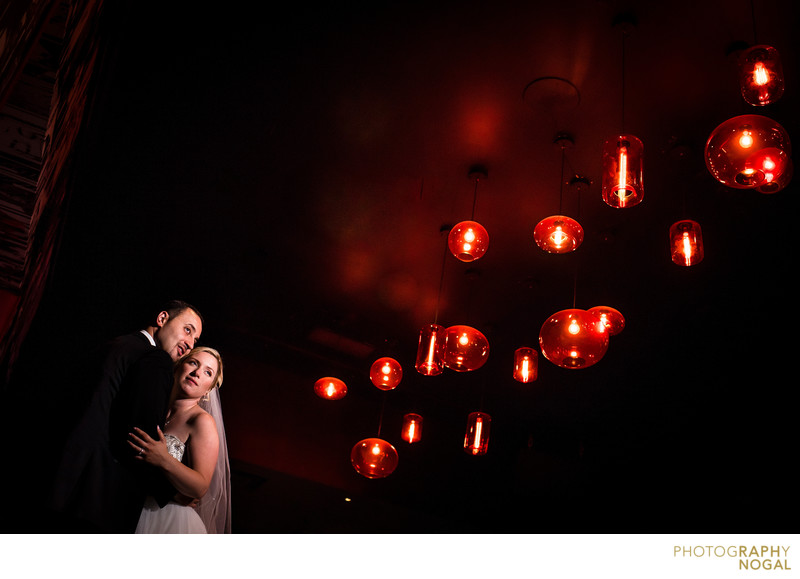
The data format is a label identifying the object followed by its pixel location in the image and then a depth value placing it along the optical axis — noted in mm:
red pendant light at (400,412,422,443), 4834
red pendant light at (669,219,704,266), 2730
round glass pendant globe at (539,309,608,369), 2602
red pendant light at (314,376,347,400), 4590
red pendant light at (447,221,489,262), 2961
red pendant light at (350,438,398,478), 4160
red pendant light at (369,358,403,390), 3959
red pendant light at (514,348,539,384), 3805
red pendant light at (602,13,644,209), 2348
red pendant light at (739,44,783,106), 2082
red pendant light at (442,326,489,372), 3090
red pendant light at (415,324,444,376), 3307
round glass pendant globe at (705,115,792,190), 2008
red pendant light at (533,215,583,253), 2703
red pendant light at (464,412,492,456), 4250
